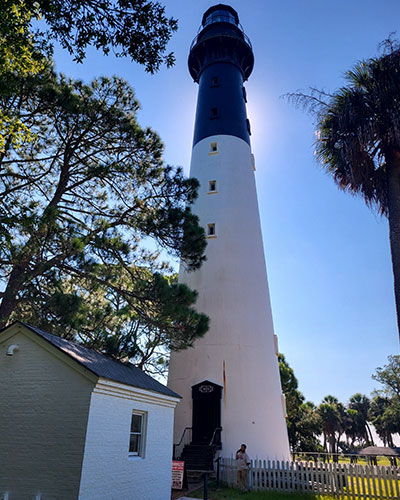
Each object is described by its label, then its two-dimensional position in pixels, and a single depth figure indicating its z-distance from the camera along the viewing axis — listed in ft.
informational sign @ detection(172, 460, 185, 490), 34.78
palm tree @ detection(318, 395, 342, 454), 156.66
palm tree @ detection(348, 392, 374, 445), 176.04
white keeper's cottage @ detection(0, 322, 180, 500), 22.40
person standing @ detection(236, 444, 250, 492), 39.01
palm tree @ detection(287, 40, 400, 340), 34.27
